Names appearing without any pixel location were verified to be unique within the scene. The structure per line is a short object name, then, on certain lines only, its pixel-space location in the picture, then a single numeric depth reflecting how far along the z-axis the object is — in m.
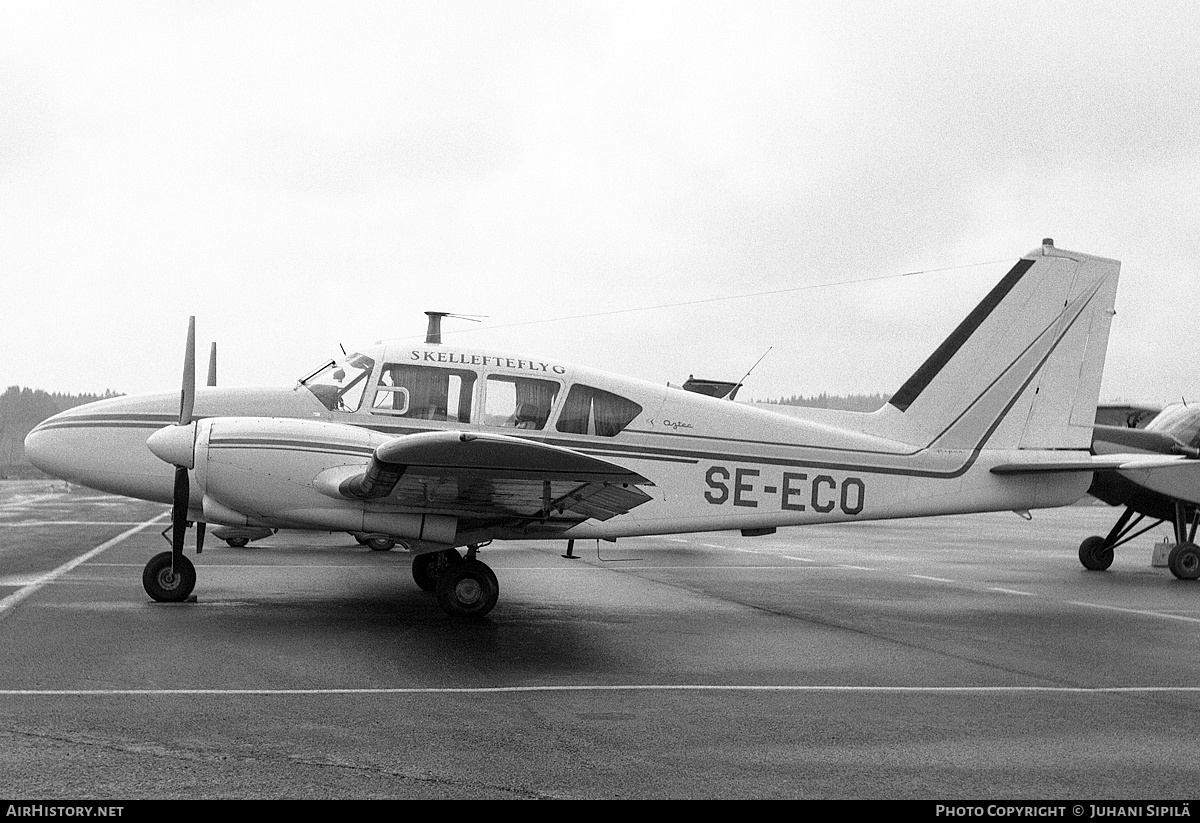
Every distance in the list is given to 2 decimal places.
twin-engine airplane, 10.53
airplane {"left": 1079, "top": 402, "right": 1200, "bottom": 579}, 16.62
